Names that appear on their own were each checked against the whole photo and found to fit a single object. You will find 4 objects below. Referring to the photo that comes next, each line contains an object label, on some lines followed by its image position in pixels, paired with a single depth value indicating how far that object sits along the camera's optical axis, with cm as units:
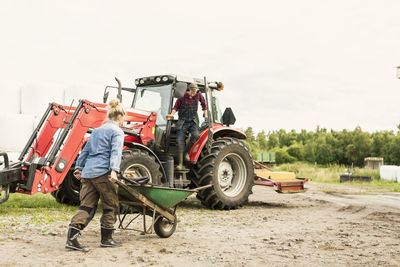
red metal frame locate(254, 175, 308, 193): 952
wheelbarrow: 501
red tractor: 651
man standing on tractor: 802
